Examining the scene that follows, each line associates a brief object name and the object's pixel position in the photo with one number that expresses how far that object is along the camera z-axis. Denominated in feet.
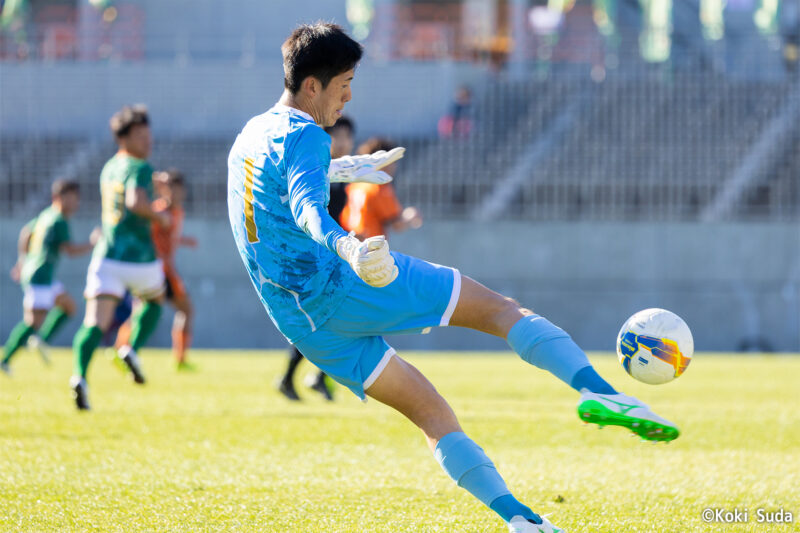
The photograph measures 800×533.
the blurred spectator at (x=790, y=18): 204.44
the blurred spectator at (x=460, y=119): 156.35
